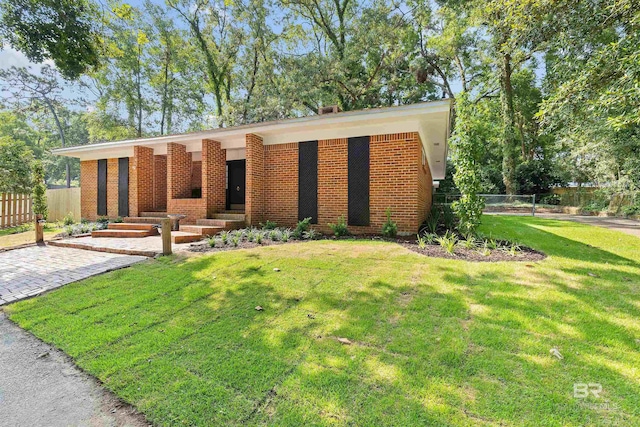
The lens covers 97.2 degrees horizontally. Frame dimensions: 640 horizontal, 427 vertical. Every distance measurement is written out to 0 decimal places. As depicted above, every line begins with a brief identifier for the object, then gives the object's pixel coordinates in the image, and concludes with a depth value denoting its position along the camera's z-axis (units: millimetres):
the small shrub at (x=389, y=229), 7138
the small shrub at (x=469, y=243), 5656
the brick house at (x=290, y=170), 7402
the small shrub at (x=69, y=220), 11516
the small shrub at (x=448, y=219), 8323
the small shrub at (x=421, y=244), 5797
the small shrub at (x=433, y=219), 7750
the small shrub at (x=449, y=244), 5363
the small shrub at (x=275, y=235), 7152
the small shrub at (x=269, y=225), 8411
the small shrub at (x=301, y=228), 7426
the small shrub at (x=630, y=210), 13870
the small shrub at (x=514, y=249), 5206
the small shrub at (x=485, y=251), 5173
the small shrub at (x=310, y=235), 7355
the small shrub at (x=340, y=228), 7617
